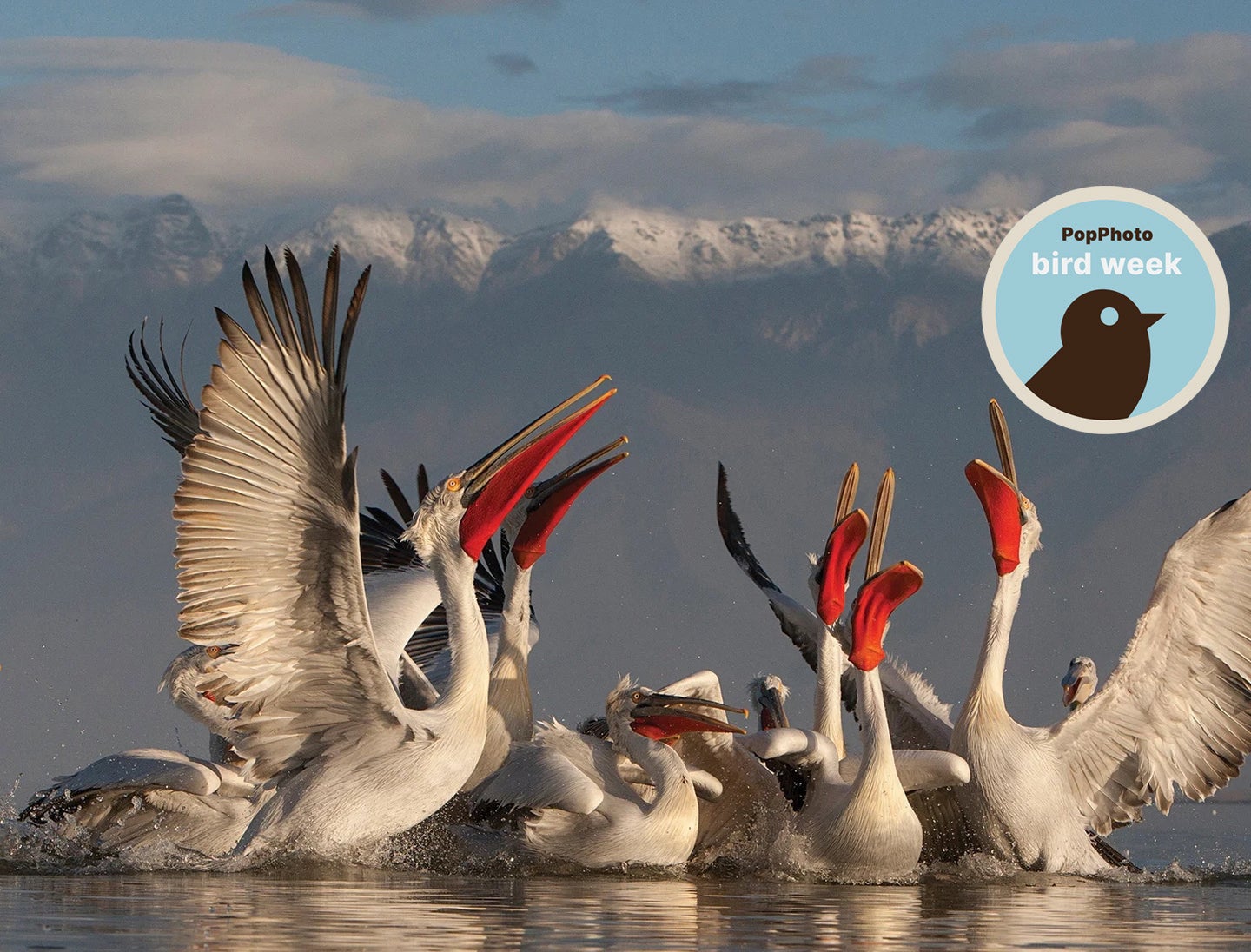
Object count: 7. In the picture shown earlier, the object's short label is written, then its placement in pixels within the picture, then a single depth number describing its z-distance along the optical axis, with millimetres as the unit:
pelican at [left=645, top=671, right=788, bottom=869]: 19203
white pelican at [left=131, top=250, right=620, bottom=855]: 16516
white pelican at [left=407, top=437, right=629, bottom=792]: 19719
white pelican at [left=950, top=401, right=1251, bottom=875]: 19312
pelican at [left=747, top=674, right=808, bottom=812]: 22859
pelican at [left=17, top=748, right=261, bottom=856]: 18234
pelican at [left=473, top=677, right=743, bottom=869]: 17719
